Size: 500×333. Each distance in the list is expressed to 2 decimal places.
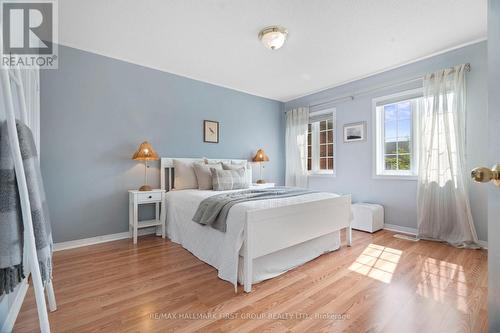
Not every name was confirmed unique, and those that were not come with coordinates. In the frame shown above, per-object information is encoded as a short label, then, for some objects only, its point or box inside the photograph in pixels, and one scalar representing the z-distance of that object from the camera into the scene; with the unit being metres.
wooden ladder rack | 0.90
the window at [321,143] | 4.41
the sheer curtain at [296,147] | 4.72
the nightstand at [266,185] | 4.01
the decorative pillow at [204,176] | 3.25
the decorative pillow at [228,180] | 3.16
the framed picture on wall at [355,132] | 3.82
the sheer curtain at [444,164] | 2.77
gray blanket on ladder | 0.89
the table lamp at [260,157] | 4.48
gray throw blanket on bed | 2.06
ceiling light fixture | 2.40
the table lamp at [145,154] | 2.99
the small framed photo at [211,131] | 3.93
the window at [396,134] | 3.35
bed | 1.85
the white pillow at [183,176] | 3.33
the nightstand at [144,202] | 2.92
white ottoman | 3.36
